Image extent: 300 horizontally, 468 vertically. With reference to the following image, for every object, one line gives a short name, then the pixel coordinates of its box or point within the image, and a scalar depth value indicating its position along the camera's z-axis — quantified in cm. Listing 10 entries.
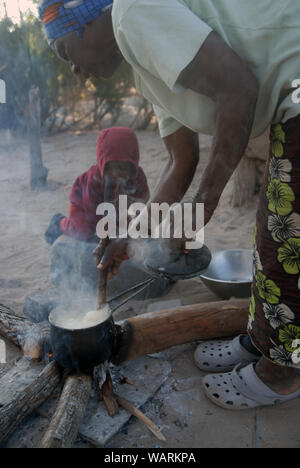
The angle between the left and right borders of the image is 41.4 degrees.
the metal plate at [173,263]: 170
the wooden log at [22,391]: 170
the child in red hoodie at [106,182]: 341
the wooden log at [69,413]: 157
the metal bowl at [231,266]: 314
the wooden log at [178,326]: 217
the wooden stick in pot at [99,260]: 212
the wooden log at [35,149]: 662
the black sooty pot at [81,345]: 183
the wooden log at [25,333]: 220
